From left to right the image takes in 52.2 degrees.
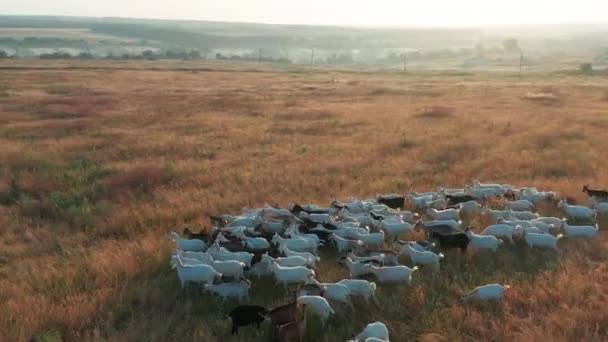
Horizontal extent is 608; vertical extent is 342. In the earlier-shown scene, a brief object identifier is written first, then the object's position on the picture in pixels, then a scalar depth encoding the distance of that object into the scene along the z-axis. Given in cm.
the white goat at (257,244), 1143
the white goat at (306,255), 1047
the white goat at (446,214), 1318
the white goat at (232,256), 1059
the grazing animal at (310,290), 917
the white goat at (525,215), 1330
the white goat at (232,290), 955
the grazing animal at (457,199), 1473
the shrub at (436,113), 3453
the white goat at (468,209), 1406
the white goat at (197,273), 991
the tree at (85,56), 14112
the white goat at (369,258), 1038
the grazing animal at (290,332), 793
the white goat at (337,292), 912
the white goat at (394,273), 985
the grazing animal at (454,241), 1127
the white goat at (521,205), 1413
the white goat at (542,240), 1136
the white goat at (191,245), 1152
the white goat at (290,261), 1030
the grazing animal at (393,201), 1459
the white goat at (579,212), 1338
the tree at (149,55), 15036
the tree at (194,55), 16262
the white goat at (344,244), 1142
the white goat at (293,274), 978
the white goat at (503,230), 1184
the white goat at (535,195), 1470
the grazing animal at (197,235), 1213
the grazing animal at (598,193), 1458
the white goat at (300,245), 1123
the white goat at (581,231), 1206
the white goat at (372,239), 1173
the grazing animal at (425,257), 1058
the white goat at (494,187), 1536
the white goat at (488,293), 907
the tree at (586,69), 9285
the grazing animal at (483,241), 1127
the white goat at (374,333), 784
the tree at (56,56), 13138
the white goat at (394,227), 1229
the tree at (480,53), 18465
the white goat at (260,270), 1041
